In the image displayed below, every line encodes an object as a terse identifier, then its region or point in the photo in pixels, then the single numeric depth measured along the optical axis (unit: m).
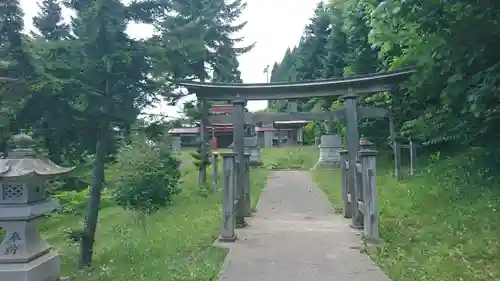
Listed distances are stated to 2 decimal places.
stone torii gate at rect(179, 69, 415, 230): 8.97
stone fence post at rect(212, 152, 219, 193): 13.53
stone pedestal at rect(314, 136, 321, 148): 31.30
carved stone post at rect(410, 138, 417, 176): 13.66
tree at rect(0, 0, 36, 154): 6.16
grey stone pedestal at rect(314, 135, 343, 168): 22.25
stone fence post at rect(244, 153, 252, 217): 9.83
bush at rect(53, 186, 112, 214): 10.96
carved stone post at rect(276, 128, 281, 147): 38.80
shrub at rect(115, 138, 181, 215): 11.34
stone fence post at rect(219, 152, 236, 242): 7.46
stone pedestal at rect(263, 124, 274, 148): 37.90
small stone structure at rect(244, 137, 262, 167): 22.77
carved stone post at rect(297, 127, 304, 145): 38.33
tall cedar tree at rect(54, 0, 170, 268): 6.73
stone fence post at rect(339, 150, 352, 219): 9.60
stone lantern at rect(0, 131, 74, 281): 4.21
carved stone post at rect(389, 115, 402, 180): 13.06
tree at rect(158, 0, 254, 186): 14.89
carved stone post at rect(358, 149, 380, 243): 7.06
